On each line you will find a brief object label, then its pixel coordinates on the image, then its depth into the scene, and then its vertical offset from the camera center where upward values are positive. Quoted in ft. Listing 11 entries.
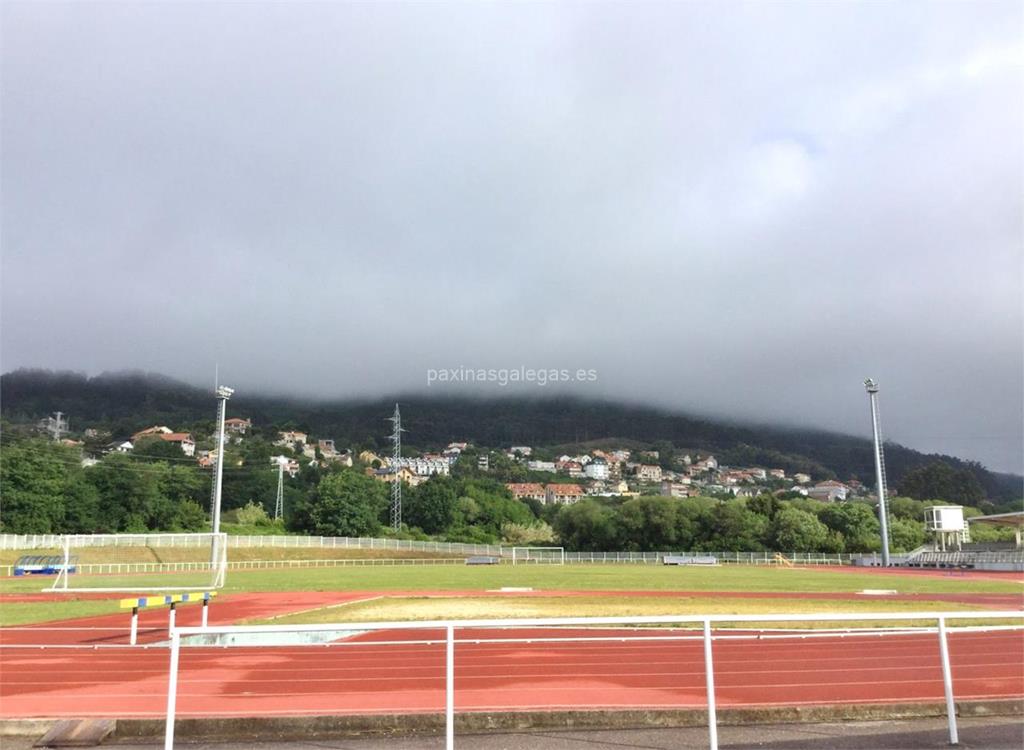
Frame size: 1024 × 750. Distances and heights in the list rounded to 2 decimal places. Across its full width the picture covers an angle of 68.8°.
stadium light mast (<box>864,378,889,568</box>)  217.36 +8.87
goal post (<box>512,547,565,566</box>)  248.85 -20.53
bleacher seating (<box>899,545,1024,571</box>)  189.82 -18.90
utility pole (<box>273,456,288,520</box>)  365.61 -3.74
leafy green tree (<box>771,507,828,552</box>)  271.28 -14.71
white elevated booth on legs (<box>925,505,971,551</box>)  249.96 -11.37
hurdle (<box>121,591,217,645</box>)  44.01 -6.15
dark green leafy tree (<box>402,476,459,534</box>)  353.72 -5.25
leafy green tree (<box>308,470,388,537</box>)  308.81 -4.61
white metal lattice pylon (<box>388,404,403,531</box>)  315.17 -2.48
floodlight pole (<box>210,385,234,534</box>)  154.79 +7.81
